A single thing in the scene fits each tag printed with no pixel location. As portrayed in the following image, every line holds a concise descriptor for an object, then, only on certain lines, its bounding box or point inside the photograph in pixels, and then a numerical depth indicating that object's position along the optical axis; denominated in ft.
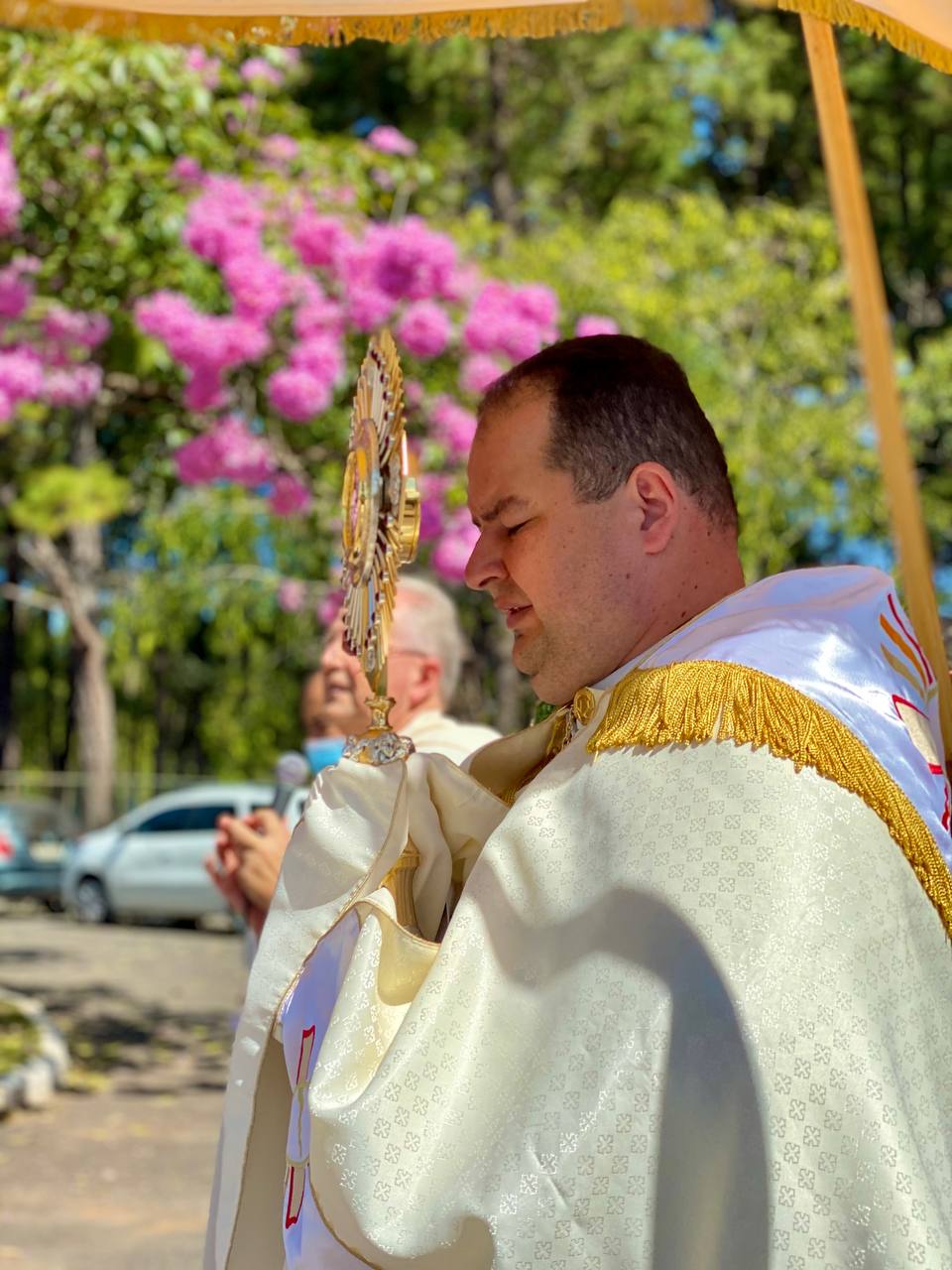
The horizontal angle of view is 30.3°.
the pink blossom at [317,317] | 25.66
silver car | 62.75
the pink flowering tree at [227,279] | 25.30
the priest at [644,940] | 5.60
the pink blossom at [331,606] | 22.31
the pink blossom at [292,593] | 38.68
